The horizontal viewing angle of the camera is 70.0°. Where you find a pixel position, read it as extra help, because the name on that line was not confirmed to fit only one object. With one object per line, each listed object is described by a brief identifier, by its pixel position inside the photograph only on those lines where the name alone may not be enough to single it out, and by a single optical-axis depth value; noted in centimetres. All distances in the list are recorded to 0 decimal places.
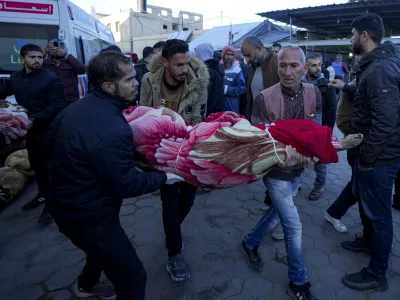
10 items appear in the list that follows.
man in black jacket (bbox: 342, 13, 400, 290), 190
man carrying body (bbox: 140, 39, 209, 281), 231
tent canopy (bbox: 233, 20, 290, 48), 1507
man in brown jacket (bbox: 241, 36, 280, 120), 370
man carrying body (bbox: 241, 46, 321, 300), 203
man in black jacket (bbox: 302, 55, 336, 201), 338
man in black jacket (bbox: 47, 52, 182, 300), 136
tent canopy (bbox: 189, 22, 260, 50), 1572
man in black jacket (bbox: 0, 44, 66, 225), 316
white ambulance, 496
